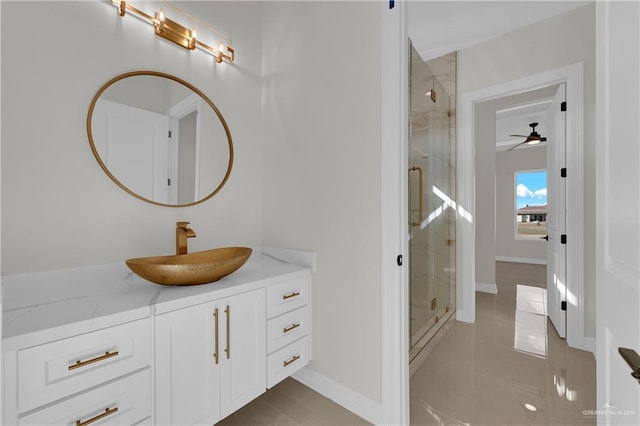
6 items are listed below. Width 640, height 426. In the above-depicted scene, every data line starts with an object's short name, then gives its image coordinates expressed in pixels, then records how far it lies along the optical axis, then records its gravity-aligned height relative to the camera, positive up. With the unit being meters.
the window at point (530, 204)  6.29 +0.26
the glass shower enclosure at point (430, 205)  2.15 +0.08
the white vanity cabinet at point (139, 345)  0.86 -0.53
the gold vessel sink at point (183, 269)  1.19 -0.27
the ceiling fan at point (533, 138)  4.64 +1.31
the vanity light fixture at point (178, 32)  1.47 +1.08
